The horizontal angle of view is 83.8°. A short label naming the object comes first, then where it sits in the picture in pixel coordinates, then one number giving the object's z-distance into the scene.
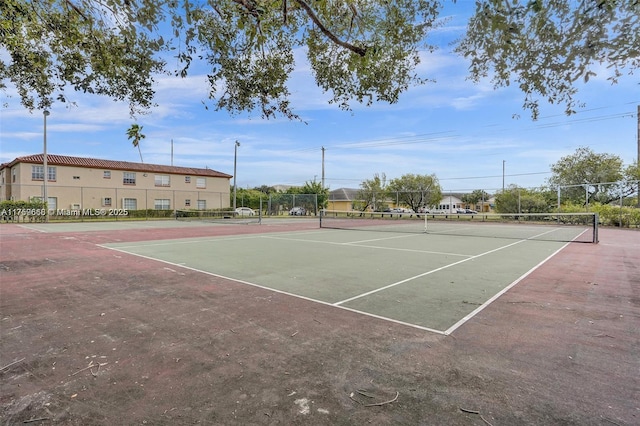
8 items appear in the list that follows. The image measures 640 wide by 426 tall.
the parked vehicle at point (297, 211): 45.03
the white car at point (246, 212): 47.64
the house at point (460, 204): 69.49
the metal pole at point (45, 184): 25.84
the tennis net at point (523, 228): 17.38
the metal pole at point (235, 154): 39.47
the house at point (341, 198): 68.08
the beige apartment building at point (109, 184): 33.31
